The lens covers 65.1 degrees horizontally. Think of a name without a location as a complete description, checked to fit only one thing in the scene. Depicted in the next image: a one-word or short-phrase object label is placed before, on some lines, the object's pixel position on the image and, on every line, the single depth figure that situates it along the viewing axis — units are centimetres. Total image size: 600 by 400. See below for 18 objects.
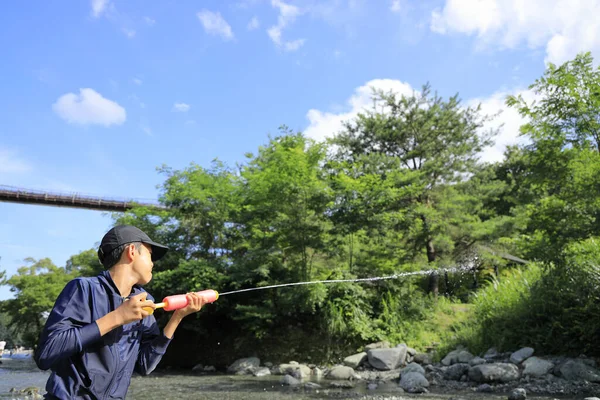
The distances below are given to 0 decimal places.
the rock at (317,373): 1389
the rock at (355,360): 1421
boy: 188
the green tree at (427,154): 2038
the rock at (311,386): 1113
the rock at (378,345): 1491
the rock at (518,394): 823
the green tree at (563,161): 962
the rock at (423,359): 1350
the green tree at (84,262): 2165
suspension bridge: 3859
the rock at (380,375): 1247
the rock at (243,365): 1548
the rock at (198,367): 1716
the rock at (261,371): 1455
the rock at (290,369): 1395
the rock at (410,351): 1429
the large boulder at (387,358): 1360
